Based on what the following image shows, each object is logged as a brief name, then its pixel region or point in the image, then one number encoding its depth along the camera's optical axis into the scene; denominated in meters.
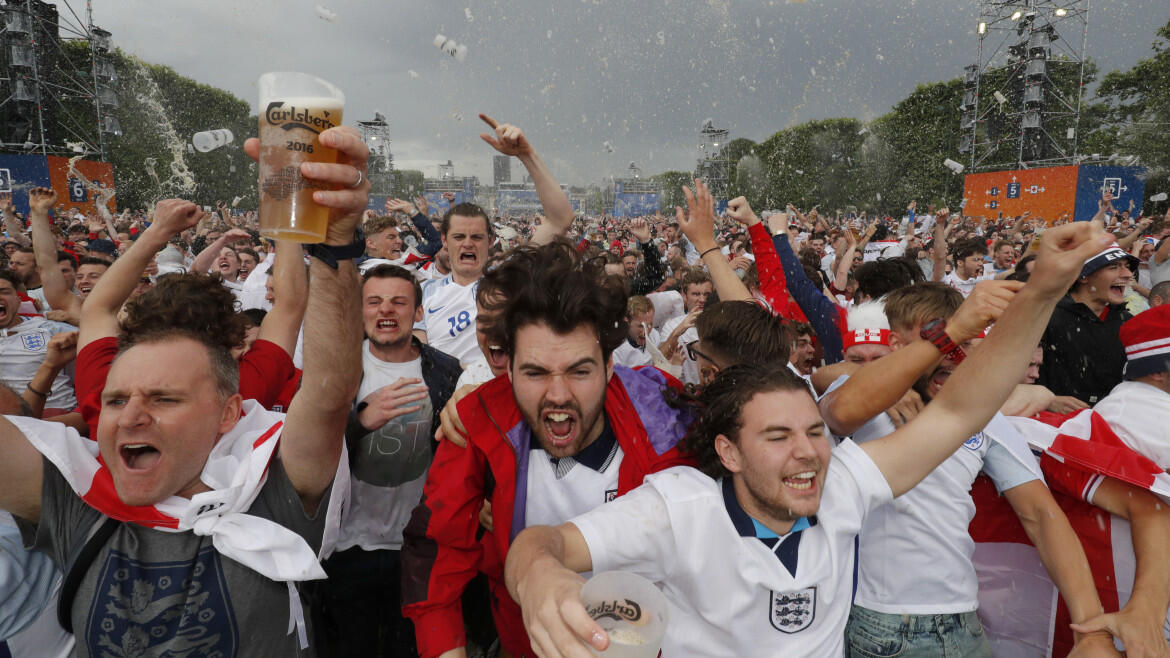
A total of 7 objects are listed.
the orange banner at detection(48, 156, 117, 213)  26.42
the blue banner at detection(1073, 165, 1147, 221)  25.92
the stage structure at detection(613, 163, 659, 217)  46.66
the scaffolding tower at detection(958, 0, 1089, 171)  32.78
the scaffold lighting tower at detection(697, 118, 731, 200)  47.94
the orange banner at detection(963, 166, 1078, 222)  27.22
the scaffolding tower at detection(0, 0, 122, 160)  26.59
